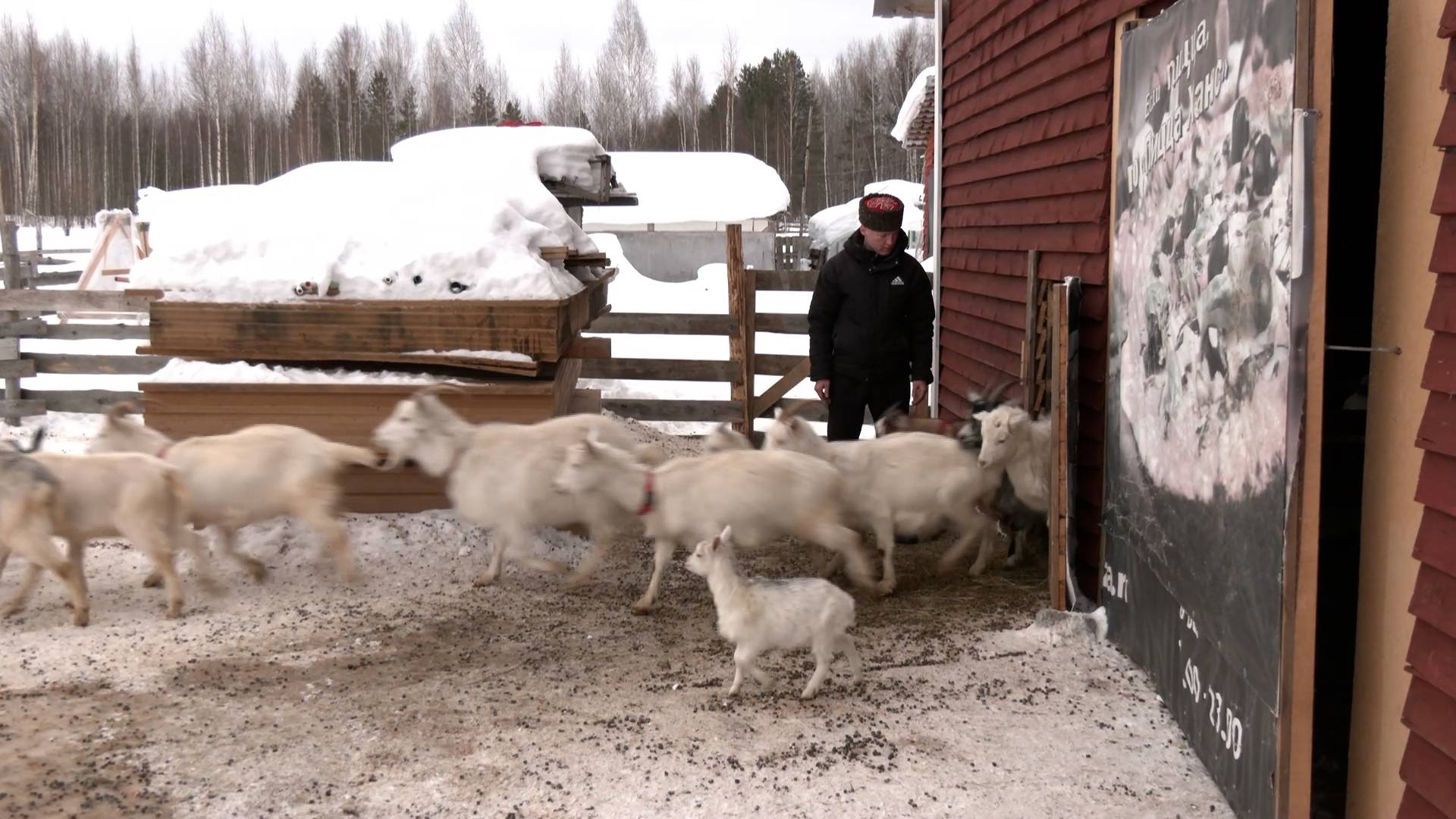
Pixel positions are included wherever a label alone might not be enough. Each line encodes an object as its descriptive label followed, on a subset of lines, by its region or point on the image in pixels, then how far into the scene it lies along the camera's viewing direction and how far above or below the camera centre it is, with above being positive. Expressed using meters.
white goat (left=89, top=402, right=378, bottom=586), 6.31 -0.92
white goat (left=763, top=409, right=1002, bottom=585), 6.66 -0.94
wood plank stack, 7.54 -0.33
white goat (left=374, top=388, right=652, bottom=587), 6.50 -0.90
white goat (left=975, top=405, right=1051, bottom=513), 6.63 -0.80
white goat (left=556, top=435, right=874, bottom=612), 6.06 -0.94
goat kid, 4.98 -1.25
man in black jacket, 8.04 -0.08
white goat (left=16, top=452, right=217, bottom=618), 5.95 -0.97
